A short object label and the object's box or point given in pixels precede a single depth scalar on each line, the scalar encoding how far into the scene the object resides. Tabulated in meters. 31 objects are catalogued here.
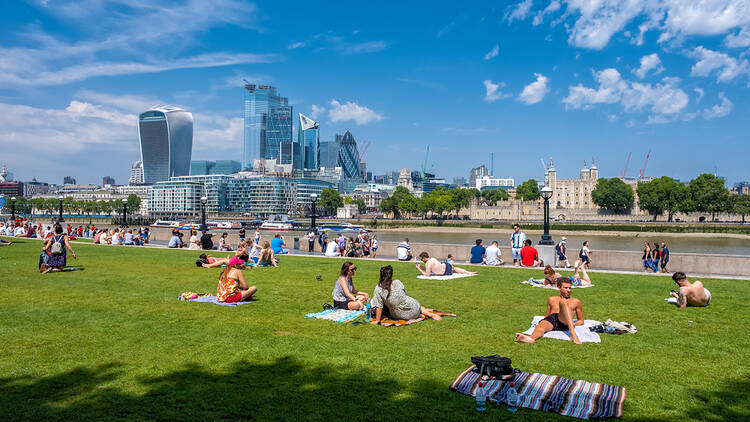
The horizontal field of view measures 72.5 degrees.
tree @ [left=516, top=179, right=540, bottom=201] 181.75
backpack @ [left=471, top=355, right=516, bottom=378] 6.40
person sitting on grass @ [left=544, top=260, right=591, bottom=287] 14.05
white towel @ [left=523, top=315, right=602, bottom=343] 8.70
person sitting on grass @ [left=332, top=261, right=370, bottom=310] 11.06
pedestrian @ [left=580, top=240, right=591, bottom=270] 21.23
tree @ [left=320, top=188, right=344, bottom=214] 182.00
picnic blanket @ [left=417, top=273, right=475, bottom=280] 16.88
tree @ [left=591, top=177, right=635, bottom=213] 155.06
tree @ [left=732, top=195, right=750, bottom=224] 122.66
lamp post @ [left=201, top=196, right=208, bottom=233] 36.00
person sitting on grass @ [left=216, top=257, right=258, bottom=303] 11.95
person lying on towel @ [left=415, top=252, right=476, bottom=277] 17.30
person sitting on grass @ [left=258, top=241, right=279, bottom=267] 20.55
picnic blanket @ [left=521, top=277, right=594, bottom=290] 14.68
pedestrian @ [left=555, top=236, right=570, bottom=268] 22.05
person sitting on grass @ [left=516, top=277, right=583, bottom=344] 8.66
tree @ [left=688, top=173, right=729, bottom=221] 122.12
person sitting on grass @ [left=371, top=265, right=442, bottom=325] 9.90
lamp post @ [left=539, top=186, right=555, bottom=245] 22.86
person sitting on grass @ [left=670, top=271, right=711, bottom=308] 11.73
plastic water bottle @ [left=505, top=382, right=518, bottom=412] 5.76
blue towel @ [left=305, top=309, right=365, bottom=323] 10.32
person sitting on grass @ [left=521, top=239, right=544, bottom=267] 21.00
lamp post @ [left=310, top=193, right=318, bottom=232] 34.52
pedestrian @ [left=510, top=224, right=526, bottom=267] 22.44
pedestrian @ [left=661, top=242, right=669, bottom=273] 20.33
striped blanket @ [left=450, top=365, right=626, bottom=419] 5.59
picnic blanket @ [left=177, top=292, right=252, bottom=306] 11.88
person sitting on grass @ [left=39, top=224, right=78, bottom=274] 17.08
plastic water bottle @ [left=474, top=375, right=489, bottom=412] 5.74
